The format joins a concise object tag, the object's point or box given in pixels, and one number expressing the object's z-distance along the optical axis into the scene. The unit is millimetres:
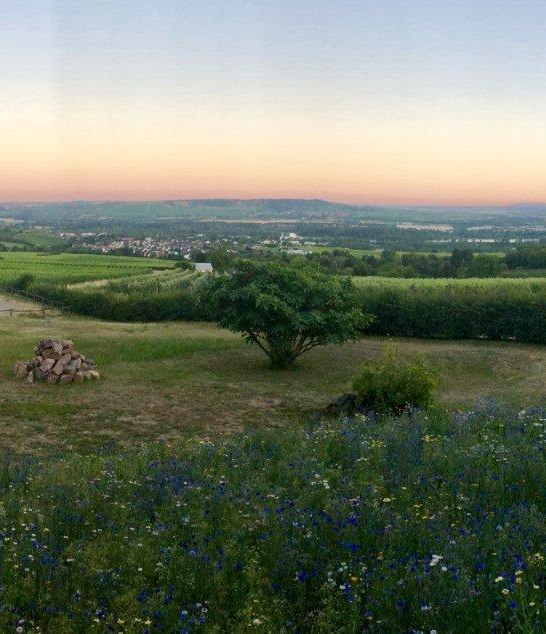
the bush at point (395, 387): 15109
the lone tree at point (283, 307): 21172
